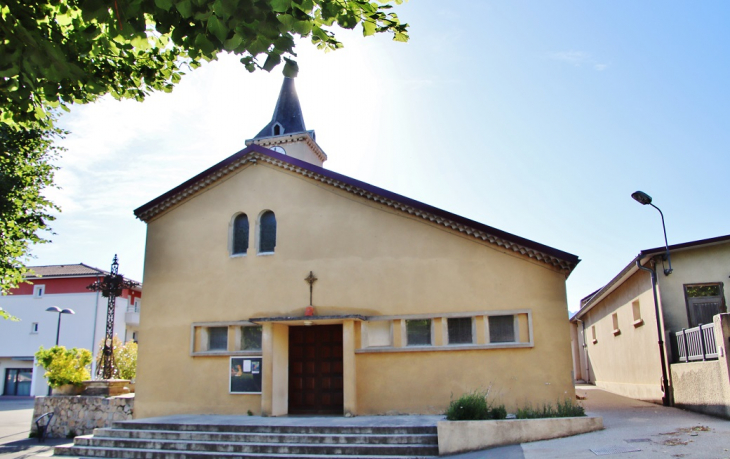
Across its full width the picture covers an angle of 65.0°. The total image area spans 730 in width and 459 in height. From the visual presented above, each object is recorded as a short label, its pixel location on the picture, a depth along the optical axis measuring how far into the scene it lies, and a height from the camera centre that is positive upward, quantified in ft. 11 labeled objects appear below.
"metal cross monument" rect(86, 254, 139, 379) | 67.10 +8.28
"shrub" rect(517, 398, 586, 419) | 38.70 -3.62
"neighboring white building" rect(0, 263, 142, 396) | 133.69 +10.20
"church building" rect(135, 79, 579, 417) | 45.11 +4.98
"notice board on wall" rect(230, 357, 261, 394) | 49.65 -1.06
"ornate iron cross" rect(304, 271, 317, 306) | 50.29 +6.99
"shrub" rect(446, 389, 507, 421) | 37.60 -3.32
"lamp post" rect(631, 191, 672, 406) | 50.26 +4.21
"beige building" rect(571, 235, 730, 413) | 48.37 +4.23
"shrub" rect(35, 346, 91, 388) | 59.88 +0.01
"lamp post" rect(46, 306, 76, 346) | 83.20 +8.23
